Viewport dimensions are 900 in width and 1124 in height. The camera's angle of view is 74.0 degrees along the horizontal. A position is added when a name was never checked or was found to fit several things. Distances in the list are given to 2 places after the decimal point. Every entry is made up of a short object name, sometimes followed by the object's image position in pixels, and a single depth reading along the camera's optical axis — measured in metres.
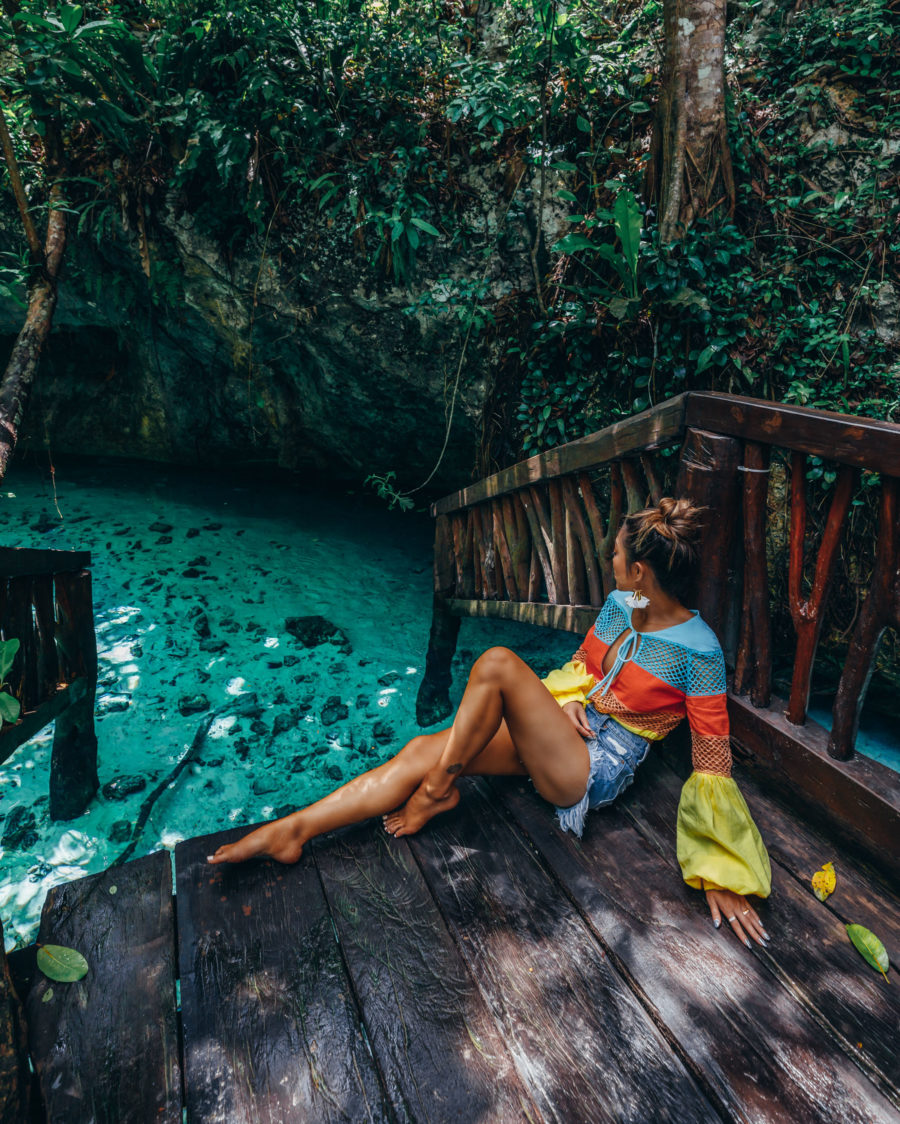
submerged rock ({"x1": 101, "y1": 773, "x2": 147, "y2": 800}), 3.45
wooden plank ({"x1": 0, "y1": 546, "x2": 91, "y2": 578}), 2.50
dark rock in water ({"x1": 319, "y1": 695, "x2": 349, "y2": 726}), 4.19
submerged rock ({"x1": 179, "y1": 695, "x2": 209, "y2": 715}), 4.10
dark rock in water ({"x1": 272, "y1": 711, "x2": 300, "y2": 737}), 4.04
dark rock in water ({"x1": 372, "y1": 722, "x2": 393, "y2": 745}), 4.12
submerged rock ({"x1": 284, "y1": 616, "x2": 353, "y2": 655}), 4.96
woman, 1.91
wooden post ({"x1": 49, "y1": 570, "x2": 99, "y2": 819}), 3.06
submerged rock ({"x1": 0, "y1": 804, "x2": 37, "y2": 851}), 3.11
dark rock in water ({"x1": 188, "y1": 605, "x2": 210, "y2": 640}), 4.86
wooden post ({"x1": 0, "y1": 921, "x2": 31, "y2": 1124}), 1.22
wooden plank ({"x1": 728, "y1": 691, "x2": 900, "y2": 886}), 1.78
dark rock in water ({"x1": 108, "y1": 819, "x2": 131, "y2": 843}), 3.21
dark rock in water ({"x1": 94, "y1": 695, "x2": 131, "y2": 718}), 4.03
